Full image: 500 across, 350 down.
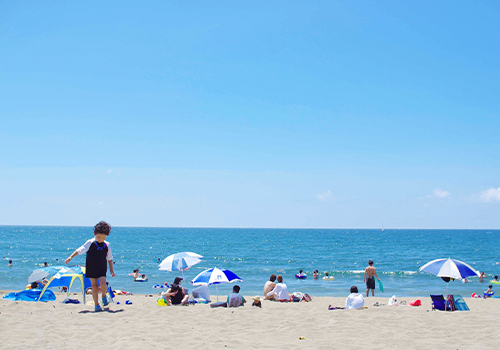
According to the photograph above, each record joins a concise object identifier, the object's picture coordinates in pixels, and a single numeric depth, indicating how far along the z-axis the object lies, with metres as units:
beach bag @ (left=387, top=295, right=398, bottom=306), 12.74
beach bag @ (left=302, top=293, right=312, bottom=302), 14.27
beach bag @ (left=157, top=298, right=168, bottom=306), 11.70
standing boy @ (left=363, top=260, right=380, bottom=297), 15.17
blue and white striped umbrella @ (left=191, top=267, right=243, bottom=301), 12.59
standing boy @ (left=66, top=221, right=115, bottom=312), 8.34
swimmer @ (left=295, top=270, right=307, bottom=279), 27.64
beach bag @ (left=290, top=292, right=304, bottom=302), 13.92
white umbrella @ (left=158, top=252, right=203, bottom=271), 13.12
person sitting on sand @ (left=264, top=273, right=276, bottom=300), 13.62
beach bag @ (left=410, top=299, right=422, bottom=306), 12.31
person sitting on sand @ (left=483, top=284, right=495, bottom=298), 18.67
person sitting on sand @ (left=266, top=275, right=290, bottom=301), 13.18
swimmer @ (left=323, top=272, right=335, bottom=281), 27.14
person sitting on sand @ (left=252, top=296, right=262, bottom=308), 10.71
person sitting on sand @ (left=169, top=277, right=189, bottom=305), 11.65
